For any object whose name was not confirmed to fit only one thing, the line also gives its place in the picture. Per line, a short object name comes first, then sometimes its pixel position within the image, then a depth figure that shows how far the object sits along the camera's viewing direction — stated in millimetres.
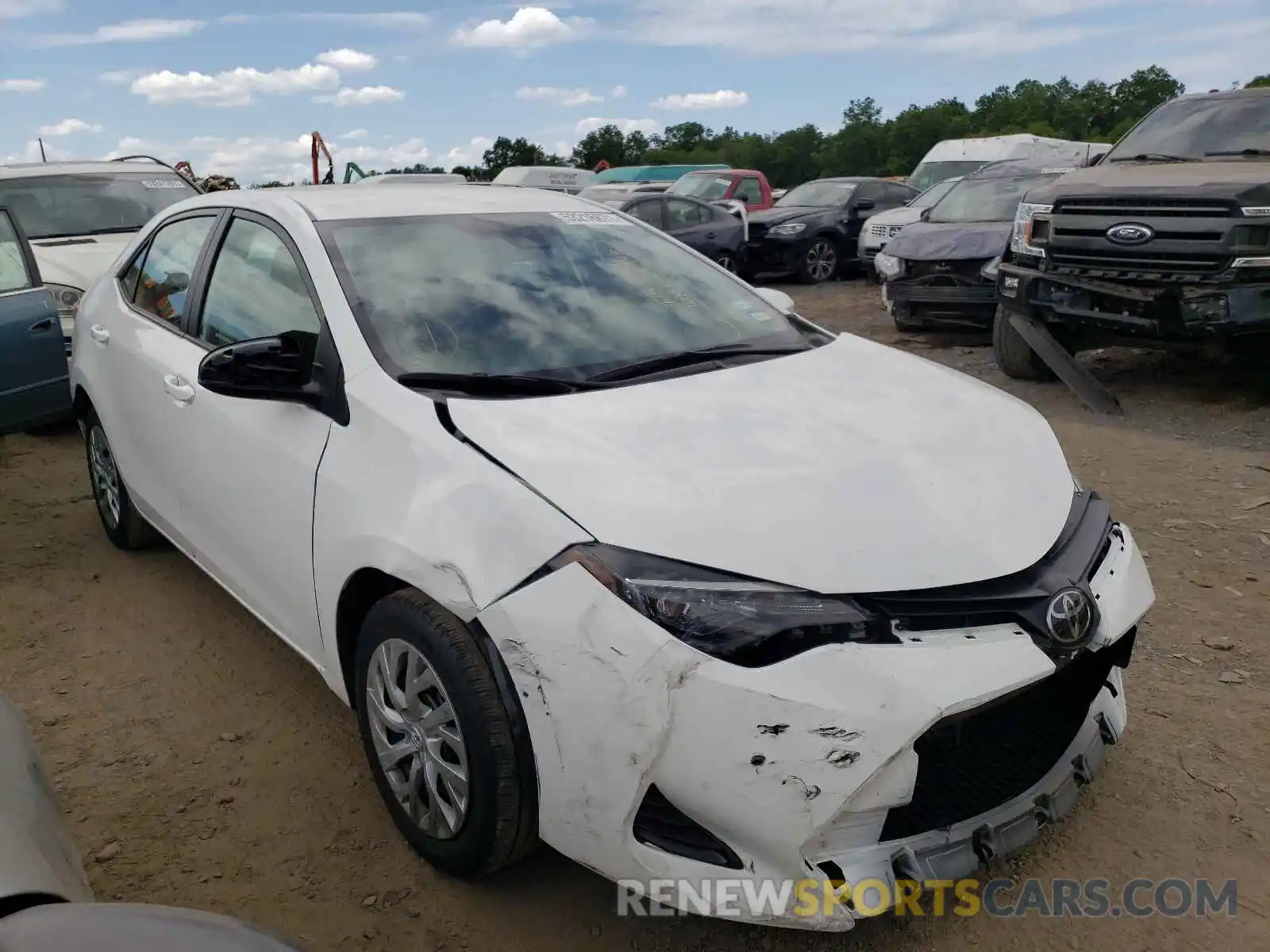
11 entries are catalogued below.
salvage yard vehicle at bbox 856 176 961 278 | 12250
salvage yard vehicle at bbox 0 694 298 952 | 1289
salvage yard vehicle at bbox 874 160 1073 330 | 8914
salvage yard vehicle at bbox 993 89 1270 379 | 5816
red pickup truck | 16328
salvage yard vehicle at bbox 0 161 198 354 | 7305
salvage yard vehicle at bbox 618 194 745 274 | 13484
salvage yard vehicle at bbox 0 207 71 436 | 4773
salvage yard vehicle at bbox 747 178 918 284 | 14234
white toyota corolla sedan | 1884
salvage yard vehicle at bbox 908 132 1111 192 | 17328
